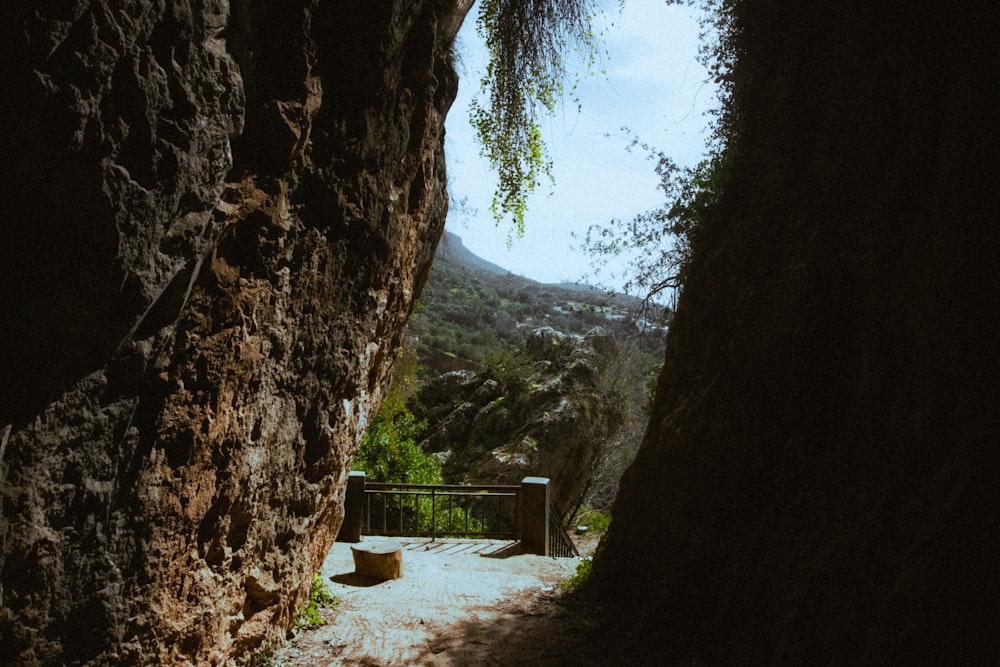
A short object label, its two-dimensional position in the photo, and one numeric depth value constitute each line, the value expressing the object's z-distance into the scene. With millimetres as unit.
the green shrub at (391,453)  12758
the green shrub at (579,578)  6611
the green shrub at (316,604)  5297
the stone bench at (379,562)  6977
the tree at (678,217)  6879
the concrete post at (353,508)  9117
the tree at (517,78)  6852
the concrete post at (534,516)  9023
